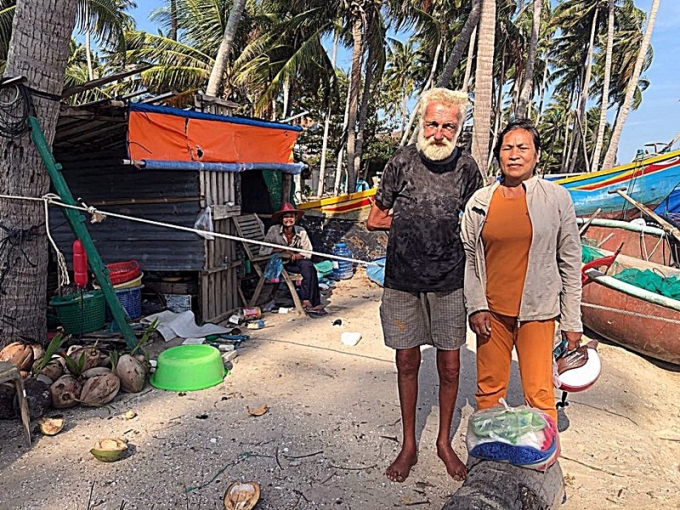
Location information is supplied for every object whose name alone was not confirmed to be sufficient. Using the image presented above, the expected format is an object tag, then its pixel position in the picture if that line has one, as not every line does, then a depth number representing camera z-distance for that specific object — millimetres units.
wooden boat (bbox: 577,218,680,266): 6363
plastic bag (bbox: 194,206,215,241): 6055
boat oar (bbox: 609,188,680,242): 6113
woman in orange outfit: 2379
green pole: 4238
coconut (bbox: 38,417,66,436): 3306
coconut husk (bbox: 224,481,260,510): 2514
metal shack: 5500
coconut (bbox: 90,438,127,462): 2988
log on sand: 1925
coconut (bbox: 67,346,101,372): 4047
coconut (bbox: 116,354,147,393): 3982
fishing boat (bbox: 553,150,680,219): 9078
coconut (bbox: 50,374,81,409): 3658
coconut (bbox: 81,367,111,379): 3905
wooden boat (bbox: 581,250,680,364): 4113
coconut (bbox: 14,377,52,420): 3467
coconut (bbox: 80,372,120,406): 3711
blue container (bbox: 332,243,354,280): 9219
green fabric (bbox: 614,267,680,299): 5066
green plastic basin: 4105
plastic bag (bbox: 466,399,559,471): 2090
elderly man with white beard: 2613
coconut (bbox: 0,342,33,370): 3883
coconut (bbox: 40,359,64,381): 3869
